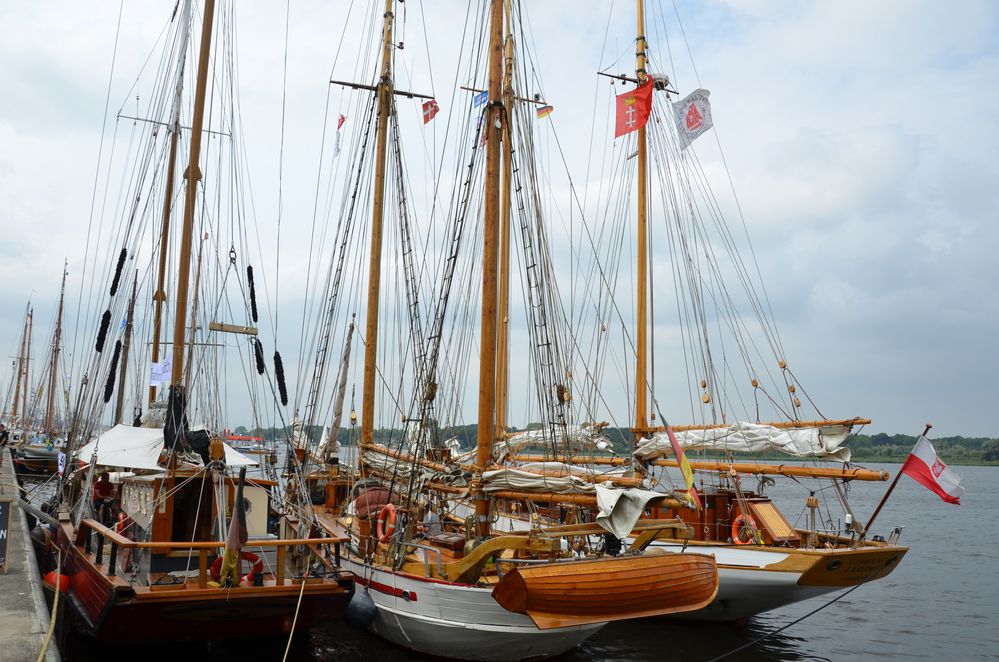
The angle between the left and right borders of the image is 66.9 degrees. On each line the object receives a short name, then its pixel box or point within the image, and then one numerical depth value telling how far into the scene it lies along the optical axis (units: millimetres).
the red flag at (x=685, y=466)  14300
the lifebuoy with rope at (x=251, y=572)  12923
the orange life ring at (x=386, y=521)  16358
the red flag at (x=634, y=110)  24766
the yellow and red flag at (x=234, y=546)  11789
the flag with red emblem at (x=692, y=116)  25594
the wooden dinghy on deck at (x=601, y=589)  12195
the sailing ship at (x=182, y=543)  12055
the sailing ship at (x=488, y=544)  12523
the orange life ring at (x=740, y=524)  18923
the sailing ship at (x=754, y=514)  17016
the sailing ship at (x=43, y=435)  47750
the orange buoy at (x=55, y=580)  15664
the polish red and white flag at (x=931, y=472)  14664
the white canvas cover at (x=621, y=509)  13328
